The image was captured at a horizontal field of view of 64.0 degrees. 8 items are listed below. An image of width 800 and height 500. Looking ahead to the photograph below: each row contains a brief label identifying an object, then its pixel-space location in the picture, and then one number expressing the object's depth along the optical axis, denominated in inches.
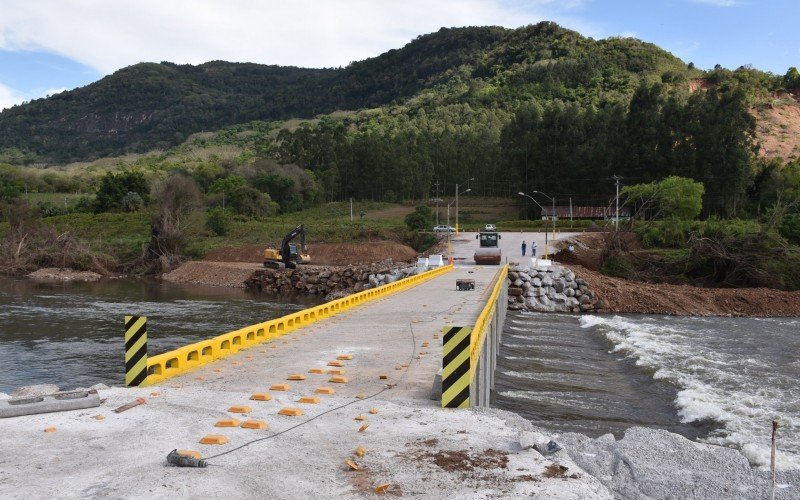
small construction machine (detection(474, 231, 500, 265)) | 1770.4
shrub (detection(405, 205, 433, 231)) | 2711.6
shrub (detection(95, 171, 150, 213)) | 3700.8
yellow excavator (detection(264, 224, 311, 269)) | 1978.3
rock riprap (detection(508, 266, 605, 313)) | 1398.9
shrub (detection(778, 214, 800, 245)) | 1745.8
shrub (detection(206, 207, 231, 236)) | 2861.7
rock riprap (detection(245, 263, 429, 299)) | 1752.0
